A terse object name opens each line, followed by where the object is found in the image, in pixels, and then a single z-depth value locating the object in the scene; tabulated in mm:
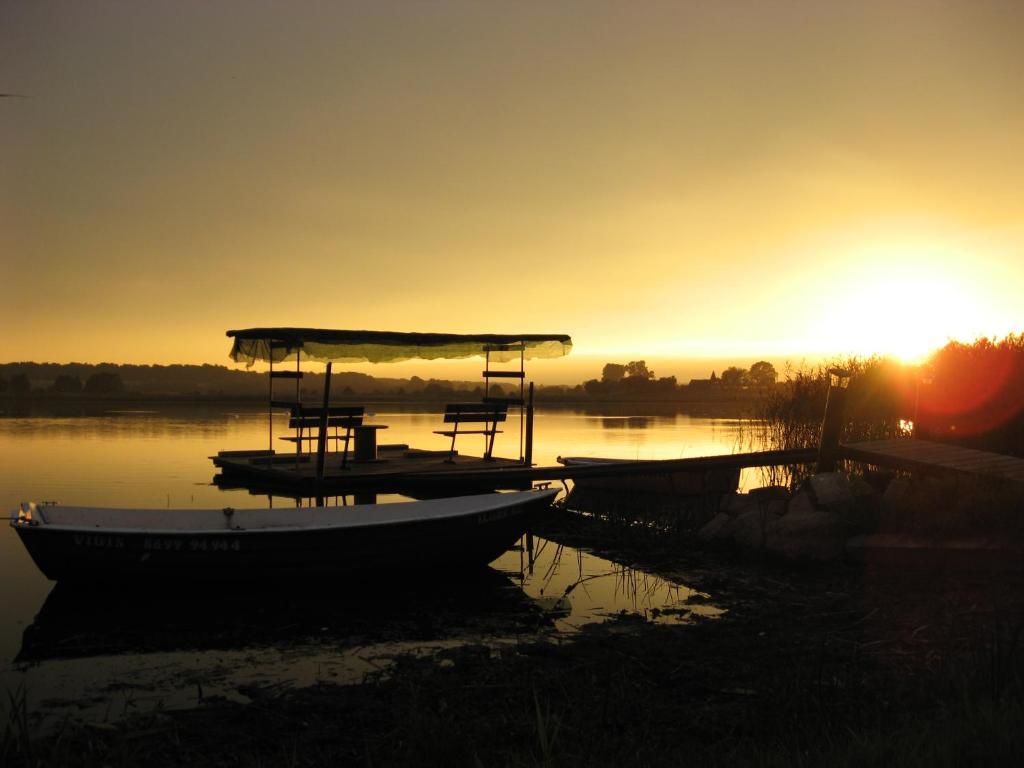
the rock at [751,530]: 13485
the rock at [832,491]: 13008
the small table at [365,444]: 18328
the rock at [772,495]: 14898
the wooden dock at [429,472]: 15883
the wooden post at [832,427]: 15578
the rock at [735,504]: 15070
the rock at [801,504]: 13436
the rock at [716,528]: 14312
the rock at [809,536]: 12586
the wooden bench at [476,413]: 19620
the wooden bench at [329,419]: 17734
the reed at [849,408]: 20361
